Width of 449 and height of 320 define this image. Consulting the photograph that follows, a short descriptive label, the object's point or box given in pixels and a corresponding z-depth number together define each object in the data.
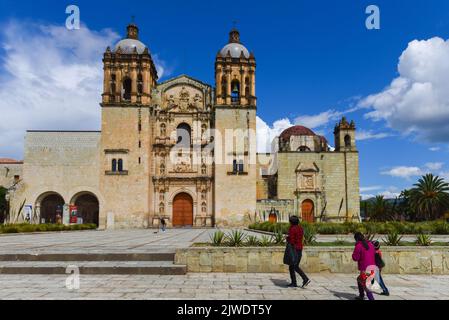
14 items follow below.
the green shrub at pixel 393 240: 9.58
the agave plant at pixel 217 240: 9.62
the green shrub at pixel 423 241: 9.48
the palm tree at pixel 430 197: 34.16
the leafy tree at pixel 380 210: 36.75
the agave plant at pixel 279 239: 9.79
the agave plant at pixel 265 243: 9.49
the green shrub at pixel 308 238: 9.95
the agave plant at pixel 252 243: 9.59
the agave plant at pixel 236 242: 9.46
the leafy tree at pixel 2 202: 36.22
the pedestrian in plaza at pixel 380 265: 6.59
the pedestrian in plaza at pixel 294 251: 7.10
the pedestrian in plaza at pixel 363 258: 6.12
